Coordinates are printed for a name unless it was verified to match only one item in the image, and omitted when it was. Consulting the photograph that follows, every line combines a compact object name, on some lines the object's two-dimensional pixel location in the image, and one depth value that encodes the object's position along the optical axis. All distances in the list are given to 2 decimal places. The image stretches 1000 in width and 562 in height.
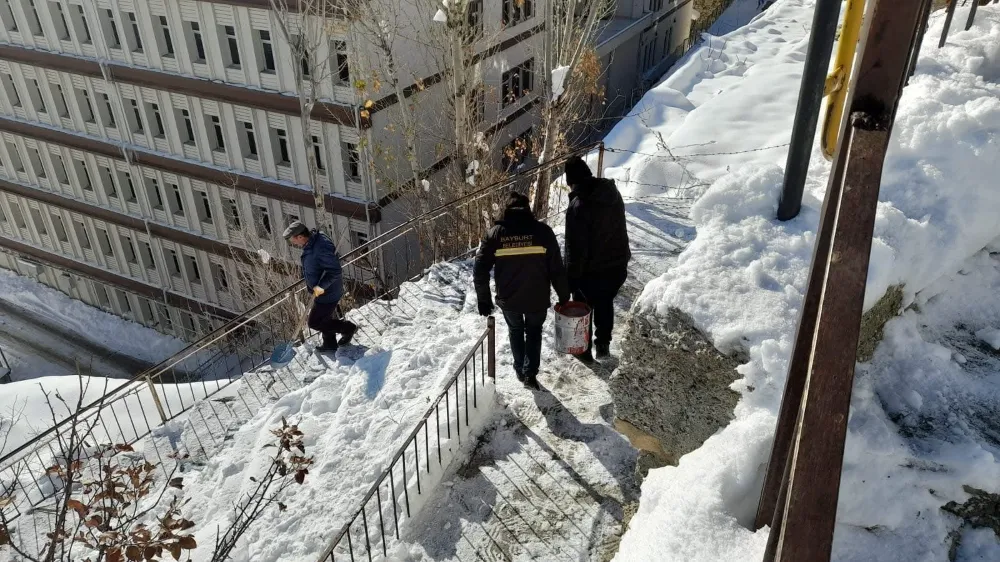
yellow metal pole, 4.68
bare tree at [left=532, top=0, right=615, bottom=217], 12.57
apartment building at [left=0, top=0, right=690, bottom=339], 19.48
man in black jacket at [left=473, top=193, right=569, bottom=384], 5.78
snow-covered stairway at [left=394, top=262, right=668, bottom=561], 5.18
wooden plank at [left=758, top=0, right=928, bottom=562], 1.78
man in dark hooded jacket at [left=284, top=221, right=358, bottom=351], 7.28
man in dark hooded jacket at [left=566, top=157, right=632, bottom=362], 5.84
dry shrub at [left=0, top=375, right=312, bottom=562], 4.16
